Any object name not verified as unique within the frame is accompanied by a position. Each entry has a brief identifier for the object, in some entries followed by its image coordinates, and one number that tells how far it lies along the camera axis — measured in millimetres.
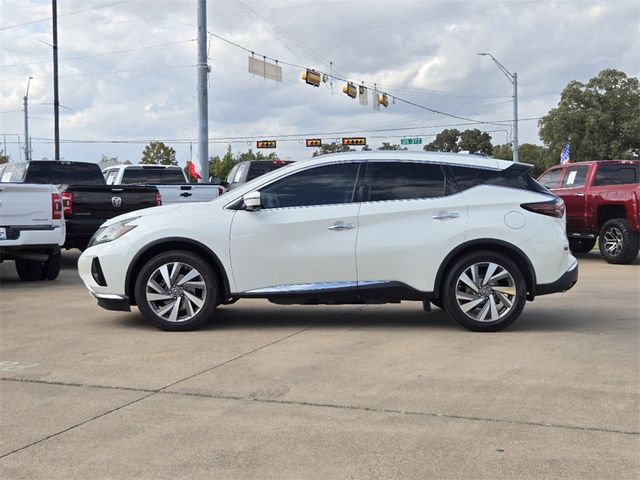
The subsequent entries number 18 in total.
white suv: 7121
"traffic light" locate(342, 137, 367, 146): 63088
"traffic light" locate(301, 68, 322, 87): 30422
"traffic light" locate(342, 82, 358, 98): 32656
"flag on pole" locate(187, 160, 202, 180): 23470
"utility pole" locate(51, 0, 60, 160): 27766
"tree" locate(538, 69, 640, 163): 57562
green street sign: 38031
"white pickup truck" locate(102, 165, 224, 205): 18781
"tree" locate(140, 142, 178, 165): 83062
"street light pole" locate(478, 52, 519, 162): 38000
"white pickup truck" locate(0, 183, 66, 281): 10594
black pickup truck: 12453
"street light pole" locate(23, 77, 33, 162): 51469
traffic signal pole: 21797
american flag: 32303
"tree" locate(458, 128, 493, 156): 97812
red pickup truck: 13883
